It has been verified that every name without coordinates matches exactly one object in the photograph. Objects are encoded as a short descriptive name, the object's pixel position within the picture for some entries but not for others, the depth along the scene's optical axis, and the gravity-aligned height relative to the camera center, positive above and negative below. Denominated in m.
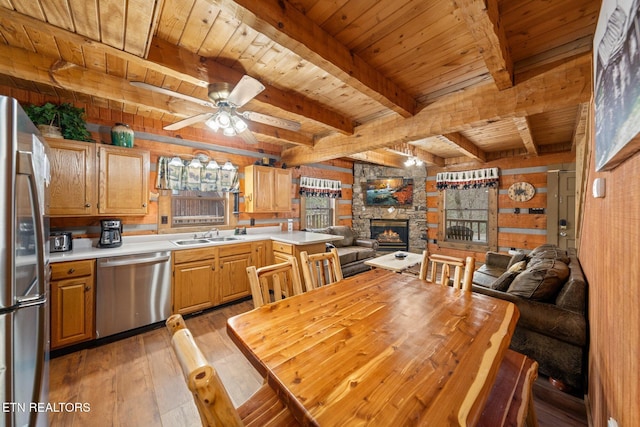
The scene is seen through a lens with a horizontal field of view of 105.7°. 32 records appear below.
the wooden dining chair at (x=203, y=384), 0.56 -0.41
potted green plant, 2.36 +0.87
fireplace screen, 6.13 -0.59
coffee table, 3.40 -0.77
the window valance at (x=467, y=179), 5.11 +0.72
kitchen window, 3.53 -0.01
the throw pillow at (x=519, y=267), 2.57 -0.61
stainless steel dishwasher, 2.43 -0.91
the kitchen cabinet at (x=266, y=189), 3.99 +0.33
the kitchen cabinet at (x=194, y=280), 2.92 -0.90
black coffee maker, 2.73 -0.32
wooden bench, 1.01 -0.85
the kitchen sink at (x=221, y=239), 3.61 -0.47
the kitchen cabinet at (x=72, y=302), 2.20 -0.91
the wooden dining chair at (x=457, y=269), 1.87 -0.48
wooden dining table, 0.76 -0.61
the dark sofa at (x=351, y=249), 4.33 -0.78
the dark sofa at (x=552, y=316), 1.78 -0.79
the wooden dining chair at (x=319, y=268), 1.91 -0.49
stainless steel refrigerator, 0.91 -0.30
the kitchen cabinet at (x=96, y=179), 2.40 +0.29
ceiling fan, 1.76 +0.86
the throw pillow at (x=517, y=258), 3.38 -0.64
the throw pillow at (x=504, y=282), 2.28 -0.66
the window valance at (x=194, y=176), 3.32 +0.47
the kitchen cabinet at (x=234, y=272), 3.28 -0.88
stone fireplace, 6.06 +0.03
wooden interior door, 4.36 +0.09
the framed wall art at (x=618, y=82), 0.67 +0.44
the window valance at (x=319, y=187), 5.09 +0.48
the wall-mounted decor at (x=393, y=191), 6.11 +0.48
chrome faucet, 3.69 -0.39
